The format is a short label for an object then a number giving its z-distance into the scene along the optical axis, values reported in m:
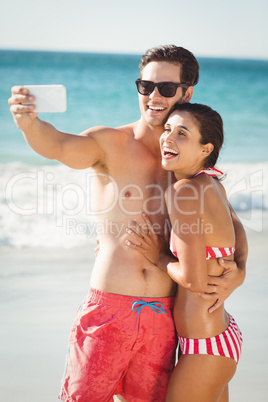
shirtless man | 2.54
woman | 2.33
